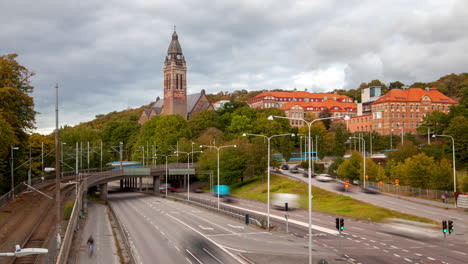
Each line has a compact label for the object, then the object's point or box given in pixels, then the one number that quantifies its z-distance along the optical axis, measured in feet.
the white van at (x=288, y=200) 214.48
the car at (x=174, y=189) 355.13
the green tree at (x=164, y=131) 416.67
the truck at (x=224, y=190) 294.87
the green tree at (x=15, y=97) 188.17
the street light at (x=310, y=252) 83.71
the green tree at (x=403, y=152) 265.75
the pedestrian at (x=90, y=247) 116.26
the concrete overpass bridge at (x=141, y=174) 278.26
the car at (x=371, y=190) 232.71
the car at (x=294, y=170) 319.74
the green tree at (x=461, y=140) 261.65
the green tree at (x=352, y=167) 266.77
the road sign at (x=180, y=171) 323.41
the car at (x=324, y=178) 272.33
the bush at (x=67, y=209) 164.20
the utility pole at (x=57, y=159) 104.62
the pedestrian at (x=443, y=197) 188.25
